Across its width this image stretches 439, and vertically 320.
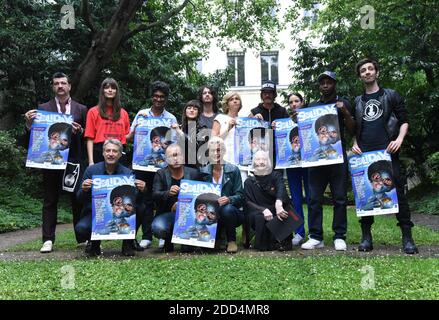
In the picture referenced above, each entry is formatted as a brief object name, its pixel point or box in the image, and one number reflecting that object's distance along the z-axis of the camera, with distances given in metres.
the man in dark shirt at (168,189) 6.19
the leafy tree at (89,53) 12.68
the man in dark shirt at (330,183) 6.30
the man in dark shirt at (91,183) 6.07
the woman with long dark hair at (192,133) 6.95
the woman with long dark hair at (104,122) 6.48
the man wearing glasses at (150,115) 6.75
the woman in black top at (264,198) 6.32
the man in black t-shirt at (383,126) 5.96
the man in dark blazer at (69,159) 6.54
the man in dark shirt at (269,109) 6.99
